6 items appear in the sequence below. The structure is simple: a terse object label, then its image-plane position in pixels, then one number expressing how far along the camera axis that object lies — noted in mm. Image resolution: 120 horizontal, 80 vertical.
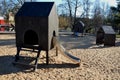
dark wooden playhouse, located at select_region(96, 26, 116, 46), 6900
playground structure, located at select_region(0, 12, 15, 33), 13367
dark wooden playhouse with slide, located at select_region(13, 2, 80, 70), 3590
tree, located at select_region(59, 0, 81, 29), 18098
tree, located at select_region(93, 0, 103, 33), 19875
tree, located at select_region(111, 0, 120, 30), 10209
